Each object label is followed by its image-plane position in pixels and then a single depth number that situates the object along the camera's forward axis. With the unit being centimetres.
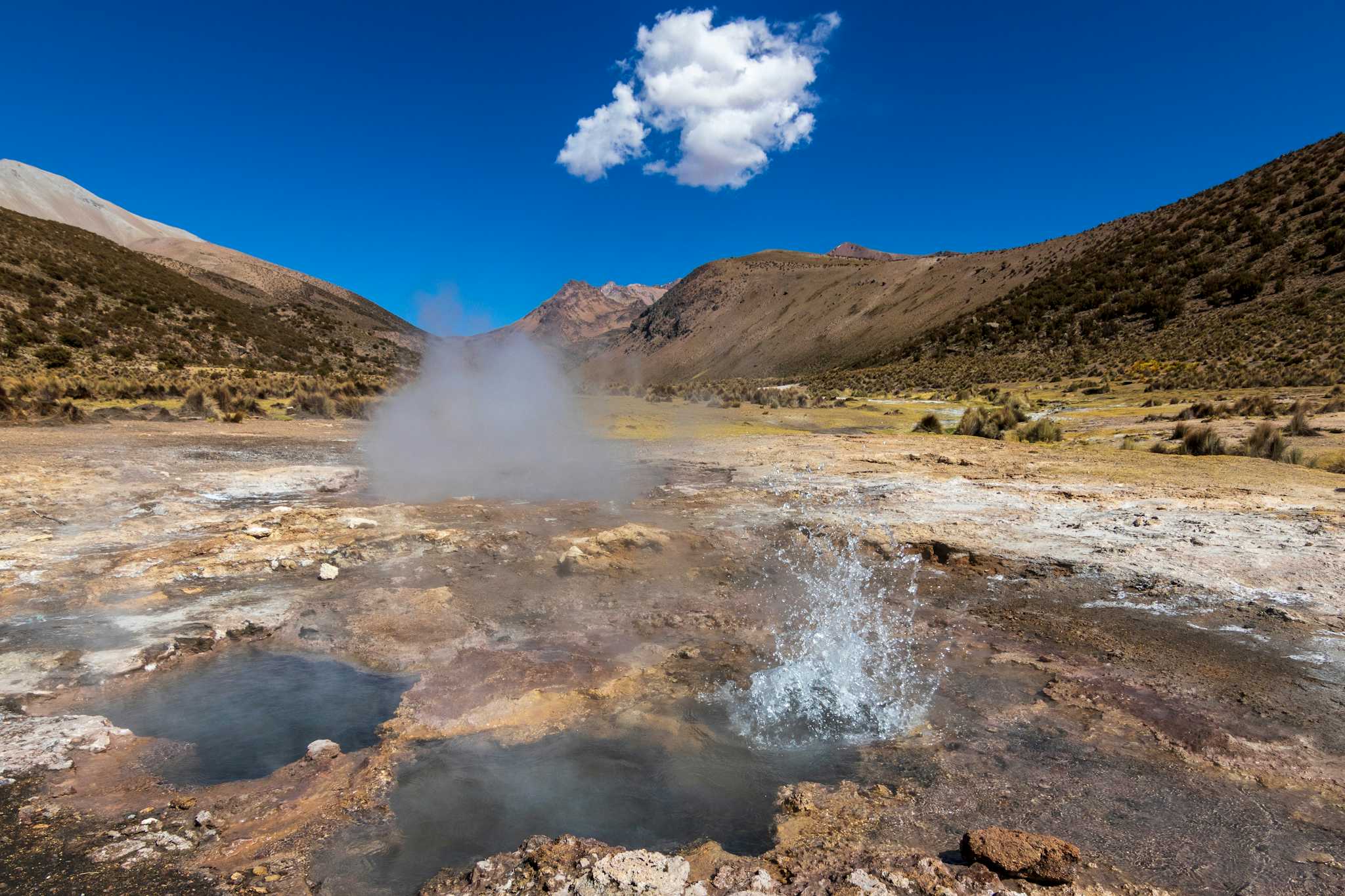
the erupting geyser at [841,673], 346
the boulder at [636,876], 214
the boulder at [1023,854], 221
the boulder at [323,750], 304
